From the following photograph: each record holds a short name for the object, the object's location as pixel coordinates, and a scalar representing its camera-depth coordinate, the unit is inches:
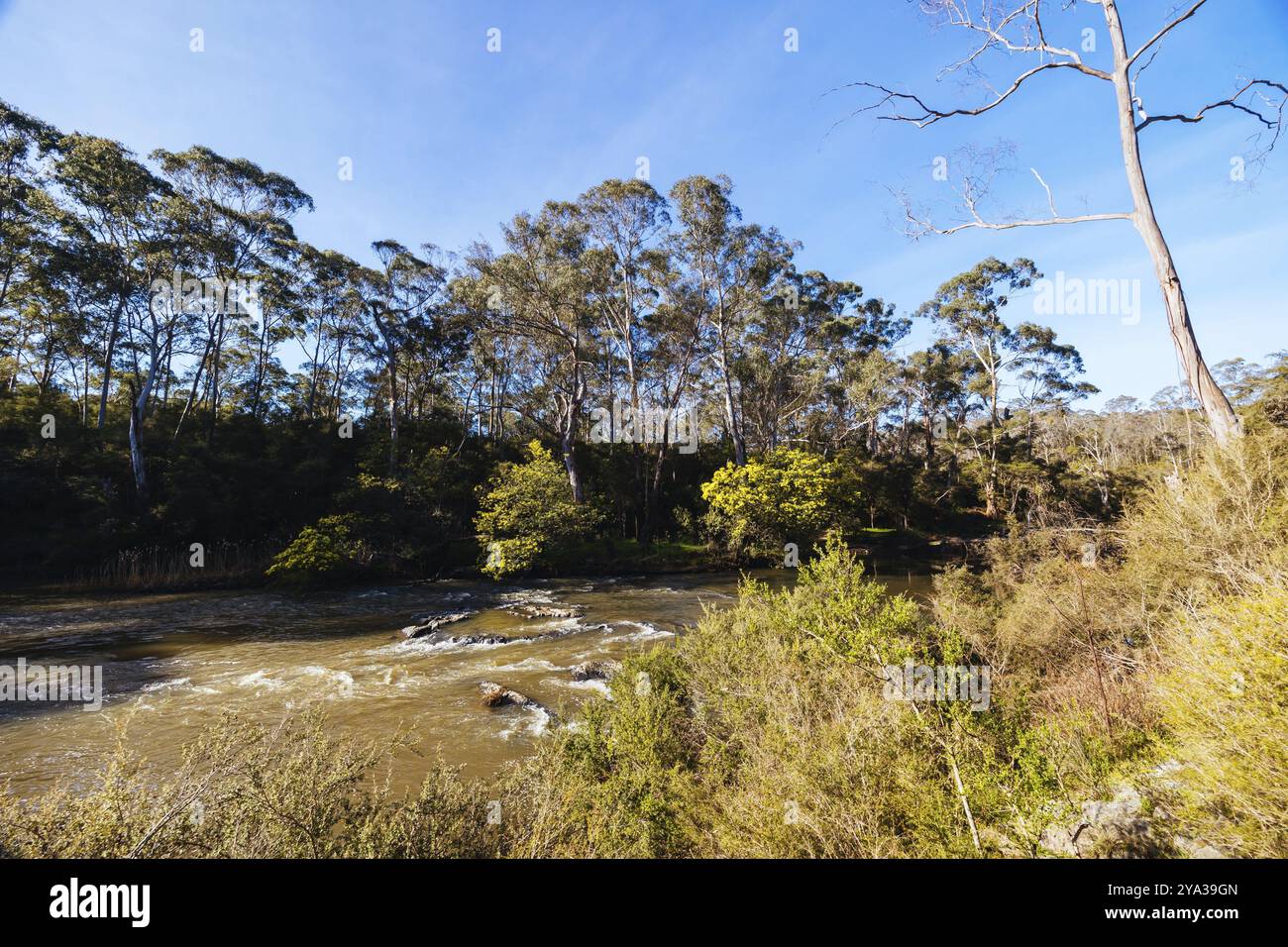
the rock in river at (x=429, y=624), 444.1
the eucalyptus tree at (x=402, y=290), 1031.6
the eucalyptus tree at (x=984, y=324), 1114.1
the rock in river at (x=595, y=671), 335.3
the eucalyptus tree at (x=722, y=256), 893.8
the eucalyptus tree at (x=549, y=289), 859.4
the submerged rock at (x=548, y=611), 517.0
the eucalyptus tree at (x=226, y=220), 789.2
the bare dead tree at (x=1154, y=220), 189.6
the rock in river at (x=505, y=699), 289.1
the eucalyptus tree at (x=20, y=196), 641.6
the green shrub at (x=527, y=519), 738.2
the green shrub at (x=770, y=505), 818.2
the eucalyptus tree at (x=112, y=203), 671.8
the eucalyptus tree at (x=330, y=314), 1044.5
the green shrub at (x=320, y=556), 645.3
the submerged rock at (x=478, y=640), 416.2
